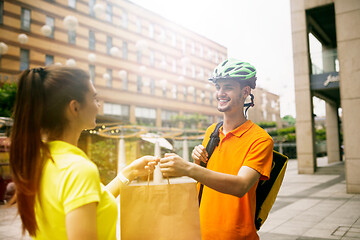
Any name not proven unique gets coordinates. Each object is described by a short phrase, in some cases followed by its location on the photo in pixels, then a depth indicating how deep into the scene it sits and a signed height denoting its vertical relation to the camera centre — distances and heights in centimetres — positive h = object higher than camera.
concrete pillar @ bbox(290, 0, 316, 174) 1716 +198
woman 117 -10
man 170 -16
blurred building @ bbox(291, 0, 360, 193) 1071 +253
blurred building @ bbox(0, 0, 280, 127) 2588 +855
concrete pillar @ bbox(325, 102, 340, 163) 2294 -6
